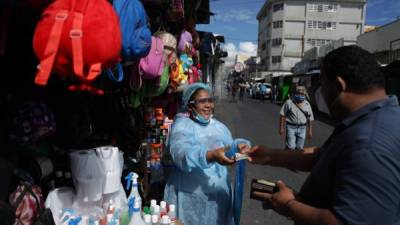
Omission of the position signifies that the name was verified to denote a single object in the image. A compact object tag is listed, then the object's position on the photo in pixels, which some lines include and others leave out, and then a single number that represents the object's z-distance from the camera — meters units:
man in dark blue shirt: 1.38
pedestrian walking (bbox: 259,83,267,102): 33.17
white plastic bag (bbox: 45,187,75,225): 2.30
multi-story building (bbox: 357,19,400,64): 18.83
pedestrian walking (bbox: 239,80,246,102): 29.69
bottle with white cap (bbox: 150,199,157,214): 2.53
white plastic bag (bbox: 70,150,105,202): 2.36
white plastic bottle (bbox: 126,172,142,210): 2.52
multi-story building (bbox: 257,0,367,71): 64.25
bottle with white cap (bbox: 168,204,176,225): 2.53
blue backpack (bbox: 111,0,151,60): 2.05
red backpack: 1.29
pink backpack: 3.05
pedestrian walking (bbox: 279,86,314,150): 7.50
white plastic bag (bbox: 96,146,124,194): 2.47
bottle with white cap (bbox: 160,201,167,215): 2.57
